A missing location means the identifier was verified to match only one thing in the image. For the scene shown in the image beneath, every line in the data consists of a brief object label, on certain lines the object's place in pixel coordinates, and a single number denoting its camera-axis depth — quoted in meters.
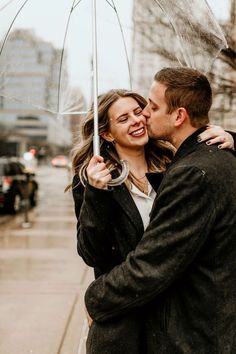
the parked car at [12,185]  15.30
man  1.79
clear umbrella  2.68
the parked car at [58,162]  67.07
